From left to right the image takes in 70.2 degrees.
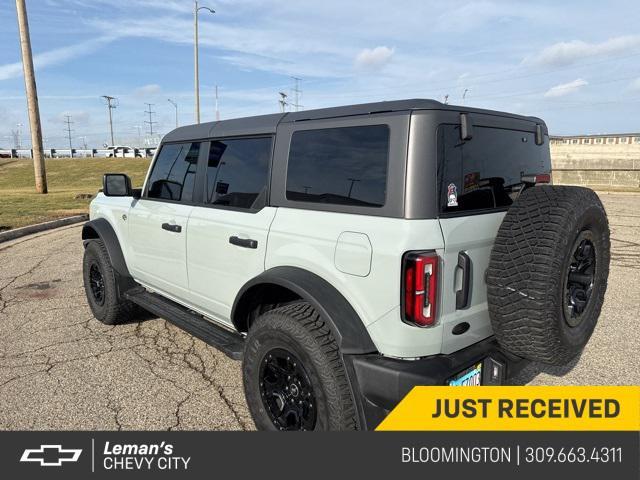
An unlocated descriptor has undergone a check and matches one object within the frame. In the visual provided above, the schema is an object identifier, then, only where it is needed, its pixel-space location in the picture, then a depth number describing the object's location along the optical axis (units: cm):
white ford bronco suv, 209
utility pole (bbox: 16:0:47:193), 1792
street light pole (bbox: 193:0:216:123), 2922
